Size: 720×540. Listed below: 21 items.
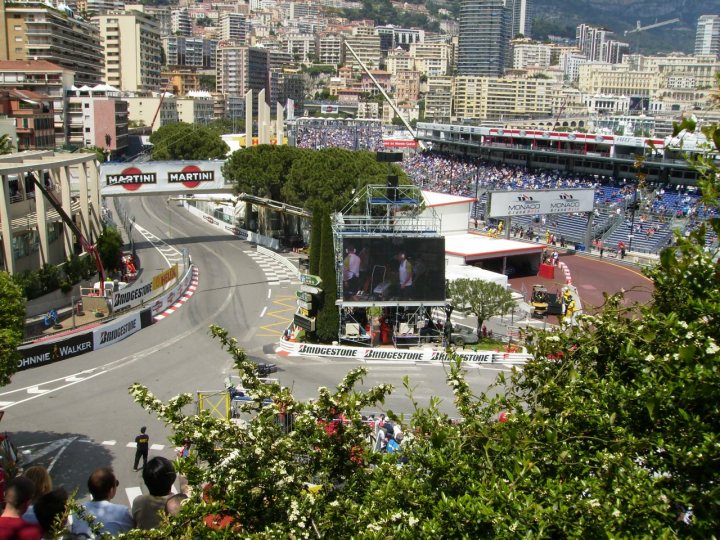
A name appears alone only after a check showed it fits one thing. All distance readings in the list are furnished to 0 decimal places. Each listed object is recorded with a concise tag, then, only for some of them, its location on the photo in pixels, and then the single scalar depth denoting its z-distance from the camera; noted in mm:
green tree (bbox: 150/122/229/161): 81750
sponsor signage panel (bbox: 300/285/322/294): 29016
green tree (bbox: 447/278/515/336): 30094
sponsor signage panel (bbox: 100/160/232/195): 45375
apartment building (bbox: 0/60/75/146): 84500
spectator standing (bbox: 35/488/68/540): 7195
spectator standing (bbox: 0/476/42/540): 6715
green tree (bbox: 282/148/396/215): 45750
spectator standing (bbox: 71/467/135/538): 7754
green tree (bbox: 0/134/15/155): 39484
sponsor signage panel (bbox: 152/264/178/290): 35594
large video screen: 28594
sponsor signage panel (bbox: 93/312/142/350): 28875
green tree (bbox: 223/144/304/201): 50219
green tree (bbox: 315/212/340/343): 29047
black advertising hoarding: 25984
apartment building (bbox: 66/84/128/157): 93438
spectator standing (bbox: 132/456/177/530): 8172
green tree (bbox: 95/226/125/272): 38281
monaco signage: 45312
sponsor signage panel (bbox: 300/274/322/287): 28953
